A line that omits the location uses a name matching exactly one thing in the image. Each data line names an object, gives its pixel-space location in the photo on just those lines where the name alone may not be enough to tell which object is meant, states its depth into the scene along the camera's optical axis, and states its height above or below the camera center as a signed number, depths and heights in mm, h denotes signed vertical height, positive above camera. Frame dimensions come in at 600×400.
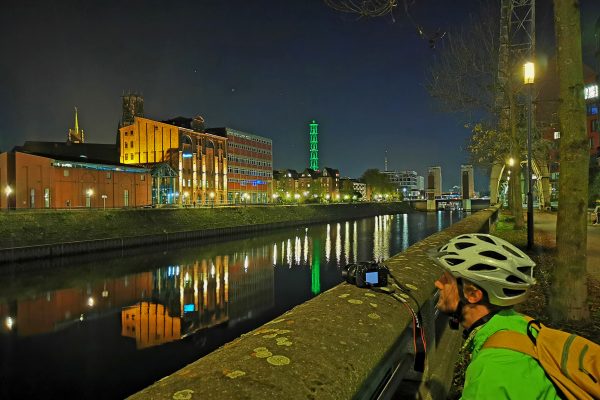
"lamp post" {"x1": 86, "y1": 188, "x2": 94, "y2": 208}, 55250 +1628
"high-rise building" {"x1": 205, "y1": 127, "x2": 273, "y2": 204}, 98750 +9262
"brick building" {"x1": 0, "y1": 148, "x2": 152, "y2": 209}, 48406 +3082
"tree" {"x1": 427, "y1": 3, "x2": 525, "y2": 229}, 23625 +6106
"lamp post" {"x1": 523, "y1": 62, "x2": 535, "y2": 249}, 14570 +2106
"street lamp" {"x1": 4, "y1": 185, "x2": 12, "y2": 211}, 47406 +1841
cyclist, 1647 -562
